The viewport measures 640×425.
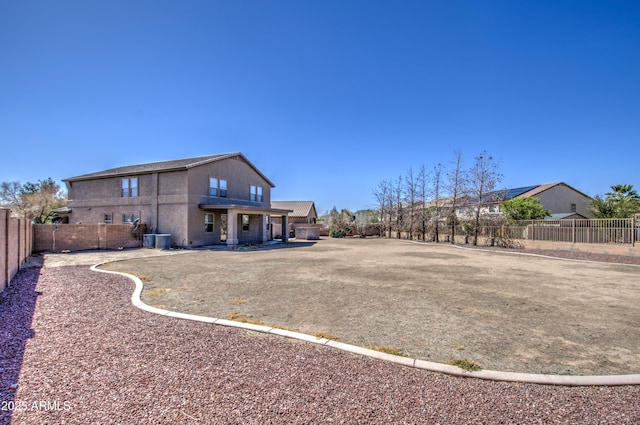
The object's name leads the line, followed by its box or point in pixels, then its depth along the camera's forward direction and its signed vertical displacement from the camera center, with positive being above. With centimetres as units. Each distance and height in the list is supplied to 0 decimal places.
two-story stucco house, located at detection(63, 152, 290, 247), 1941 +133
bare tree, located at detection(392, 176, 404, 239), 3381 +75
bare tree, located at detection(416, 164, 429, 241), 2962 +37
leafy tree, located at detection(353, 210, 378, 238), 3634 -13
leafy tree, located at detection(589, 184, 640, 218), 2100 +121
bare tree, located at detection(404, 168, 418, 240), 3148 +110
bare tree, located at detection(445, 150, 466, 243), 2648 +222
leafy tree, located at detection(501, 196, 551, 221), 2452 +83
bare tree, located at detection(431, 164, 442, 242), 2831 +59
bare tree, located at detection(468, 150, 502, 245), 2414 +254
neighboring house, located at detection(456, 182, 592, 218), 3534 +283
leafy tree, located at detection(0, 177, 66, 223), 3039 +201
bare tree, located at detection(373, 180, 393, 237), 3594 +106
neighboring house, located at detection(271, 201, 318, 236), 4562 +116
